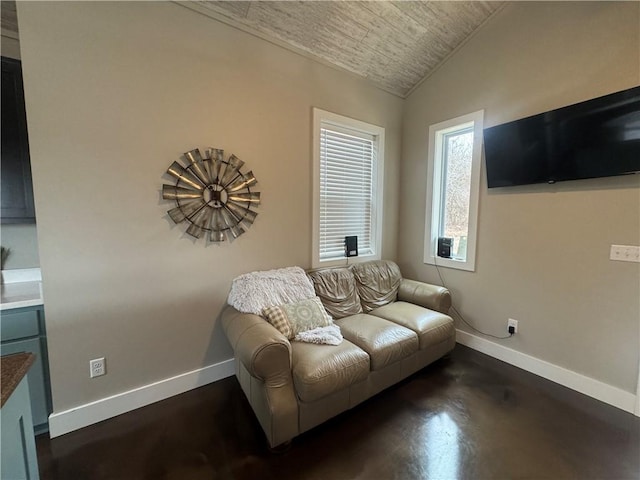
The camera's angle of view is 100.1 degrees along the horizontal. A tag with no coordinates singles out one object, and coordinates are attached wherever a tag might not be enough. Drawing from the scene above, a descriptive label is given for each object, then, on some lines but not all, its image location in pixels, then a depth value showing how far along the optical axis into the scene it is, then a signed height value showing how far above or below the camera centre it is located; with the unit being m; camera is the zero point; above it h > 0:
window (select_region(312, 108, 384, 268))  2.71 +0.34
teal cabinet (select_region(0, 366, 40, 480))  0.80 -0.72
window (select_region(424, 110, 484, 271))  2.70 +0.32
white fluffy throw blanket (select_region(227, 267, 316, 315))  2.01 -0.59
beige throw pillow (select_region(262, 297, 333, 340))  1.95 -0.77
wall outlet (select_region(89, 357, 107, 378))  1.78 -1.02
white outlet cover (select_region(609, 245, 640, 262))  1.87 -0.24
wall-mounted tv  1.80 +0.57
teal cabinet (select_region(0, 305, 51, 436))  1.52 -0.77
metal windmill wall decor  1.97 +0.16
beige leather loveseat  1.54 -0.92
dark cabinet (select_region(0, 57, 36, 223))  1.64 +0.38
